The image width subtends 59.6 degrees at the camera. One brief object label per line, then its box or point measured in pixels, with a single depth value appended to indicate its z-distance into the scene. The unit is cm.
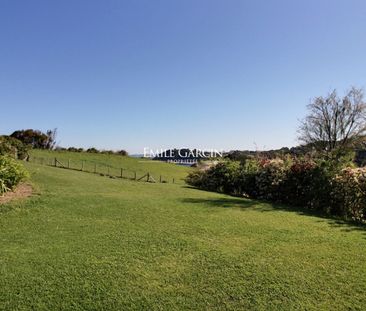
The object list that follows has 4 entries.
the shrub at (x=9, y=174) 712
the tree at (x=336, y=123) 2872
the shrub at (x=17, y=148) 1598
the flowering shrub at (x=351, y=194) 789
